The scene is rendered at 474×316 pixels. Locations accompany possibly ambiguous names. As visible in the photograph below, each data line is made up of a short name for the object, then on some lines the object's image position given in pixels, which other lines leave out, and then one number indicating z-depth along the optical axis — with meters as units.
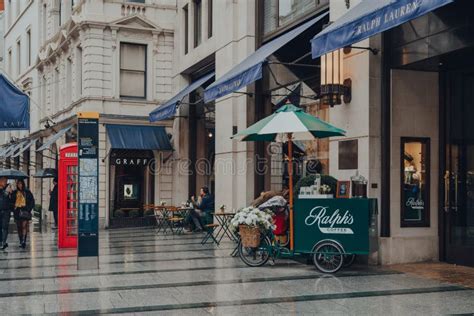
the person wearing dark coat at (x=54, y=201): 22.23
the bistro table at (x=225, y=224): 15.00
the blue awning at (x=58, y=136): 24.17
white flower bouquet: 10.83
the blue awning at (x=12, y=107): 12.31
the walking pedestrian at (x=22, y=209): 15.20
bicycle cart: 10.19
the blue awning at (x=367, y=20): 8.07
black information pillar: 10.98
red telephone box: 15.28
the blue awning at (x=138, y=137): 22.25
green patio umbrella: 10.50
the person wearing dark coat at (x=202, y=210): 18.36
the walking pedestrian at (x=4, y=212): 14.84
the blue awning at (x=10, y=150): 31.90
